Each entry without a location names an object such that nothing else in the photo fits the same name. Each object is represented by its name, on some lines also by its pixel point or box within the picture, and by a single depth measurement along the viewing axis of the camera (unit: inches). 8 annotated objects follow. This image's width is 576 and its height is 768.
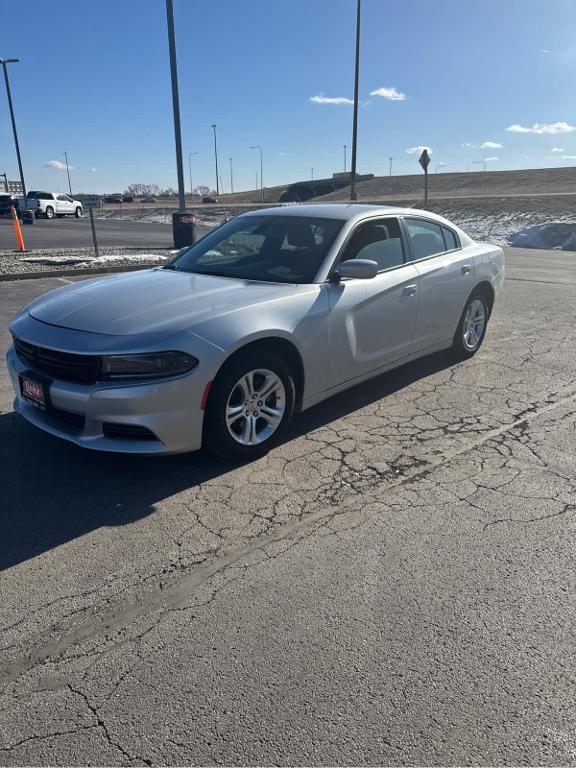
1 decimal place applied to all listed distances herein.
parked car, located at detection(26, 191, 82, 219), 1457.9
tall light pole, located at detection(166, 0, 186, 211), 574.2
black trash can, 647.8
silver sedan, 134.9
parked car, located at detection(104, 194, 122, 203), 3167.8
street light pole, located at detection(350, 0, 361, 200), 972.6
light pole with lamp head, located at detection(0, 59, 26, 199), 1352.1
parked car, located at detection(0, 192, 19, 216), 1456.7
